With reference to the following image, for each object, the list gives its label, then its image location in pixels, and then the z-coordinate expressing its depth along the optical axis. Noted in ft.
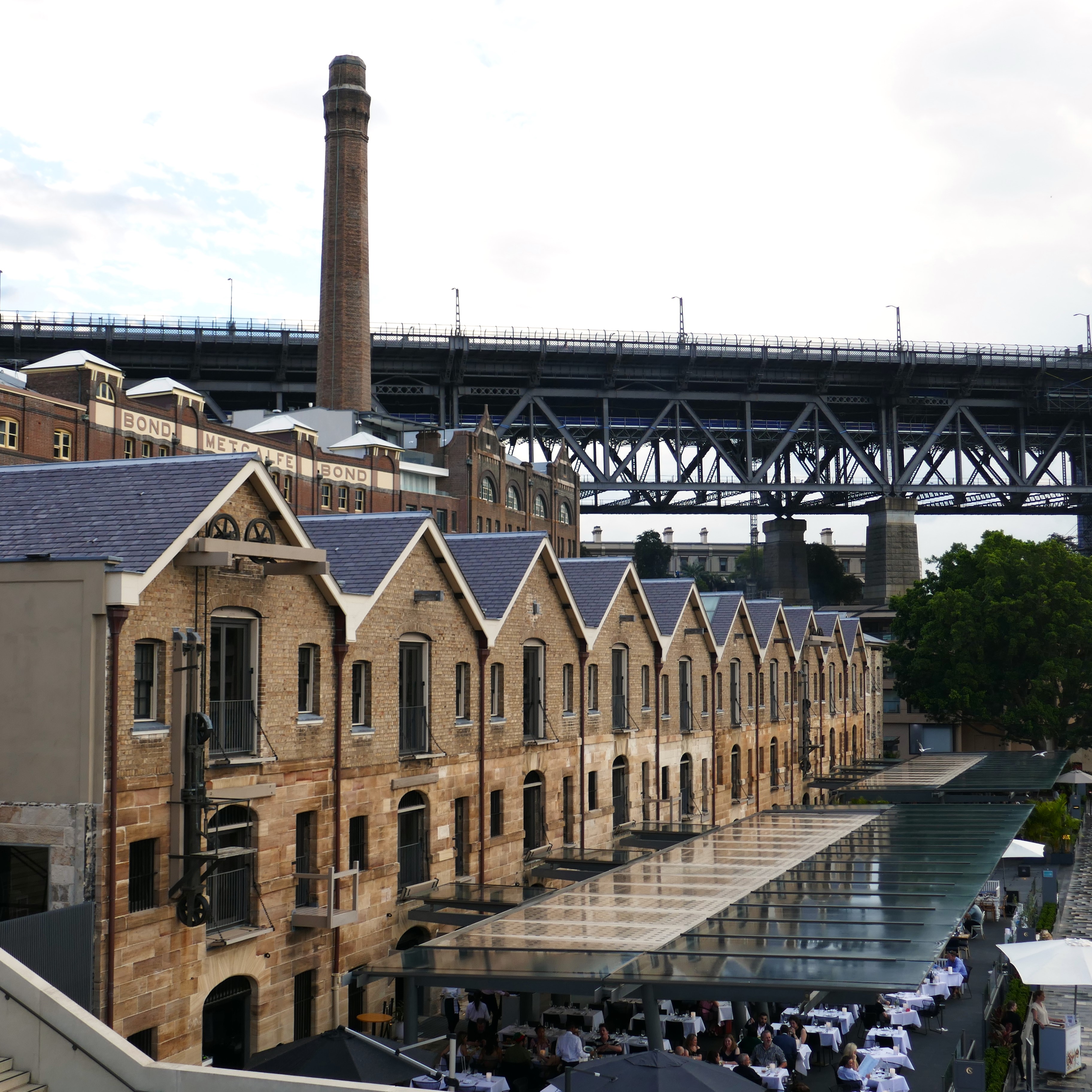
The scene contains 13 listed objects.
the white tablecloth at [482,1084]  66.64
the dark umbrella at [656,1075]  50.60
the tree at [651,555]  455.22
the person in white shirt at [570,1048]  71.51
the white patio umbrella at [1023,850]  123.54
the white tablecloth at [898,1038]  80.33
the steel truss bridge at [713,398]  337.52
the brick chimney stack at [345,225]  284.00
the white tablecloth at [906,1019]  86.63
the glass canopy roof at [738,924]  60.18
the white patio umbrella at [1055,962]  72.69
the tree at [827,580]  447.01
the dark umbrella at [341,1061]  57.00
